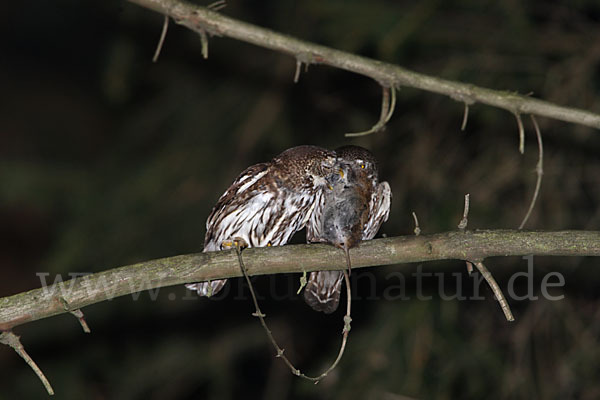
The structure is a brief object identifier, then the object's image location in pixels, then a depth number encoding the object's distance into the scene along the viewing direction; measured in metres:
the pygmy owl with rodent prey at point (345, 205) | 6.97
